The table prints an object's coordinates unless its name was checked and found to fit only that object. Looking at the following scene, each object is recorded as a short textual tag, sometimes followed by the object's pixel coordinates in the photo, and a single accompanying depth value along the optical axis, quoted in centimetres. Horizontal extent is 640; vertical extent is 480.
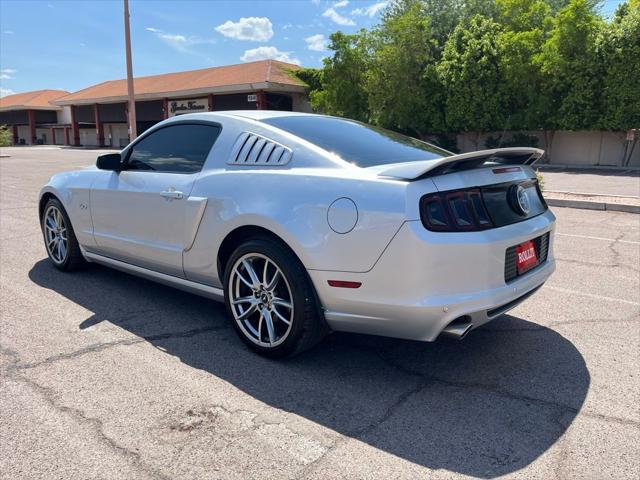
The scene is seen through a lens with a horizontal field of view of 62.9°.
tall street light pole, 1944
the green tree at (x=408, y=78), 2619
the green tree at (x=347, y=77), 2862
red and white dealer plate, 316
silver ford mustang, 282
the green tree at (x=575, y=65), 2184
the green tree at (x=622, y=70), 2081
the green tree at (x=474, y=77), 2419
